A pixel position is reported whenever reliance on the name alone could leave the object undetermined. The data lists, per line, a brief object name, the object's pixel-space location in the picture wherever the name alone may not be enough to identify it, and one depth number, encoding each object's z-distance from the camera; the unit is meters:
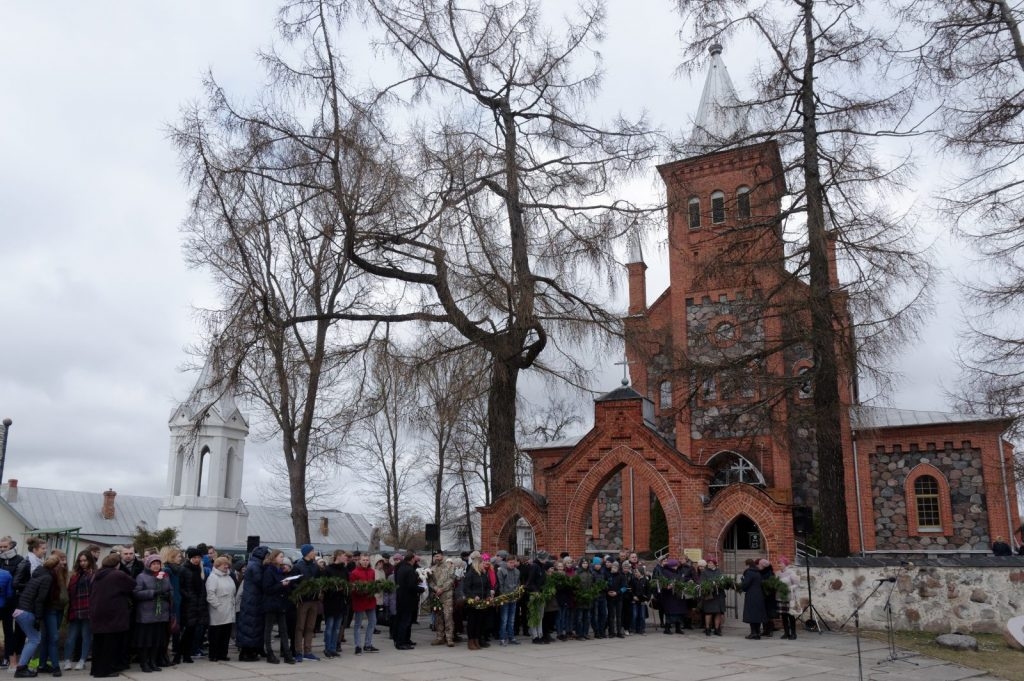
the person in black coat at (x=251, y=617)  10.94
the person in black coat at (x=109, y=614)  9.39
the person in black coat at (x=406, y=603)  12.70
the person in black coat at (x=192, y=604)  10.72
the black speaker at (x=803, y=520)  16.34
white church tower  33.62
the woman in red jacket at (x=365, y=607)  12.38
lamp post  23.14
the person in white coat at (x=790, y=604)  14.82
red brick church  17.92
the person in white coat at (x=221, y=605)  10.91
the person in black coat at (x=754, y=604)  14.86
